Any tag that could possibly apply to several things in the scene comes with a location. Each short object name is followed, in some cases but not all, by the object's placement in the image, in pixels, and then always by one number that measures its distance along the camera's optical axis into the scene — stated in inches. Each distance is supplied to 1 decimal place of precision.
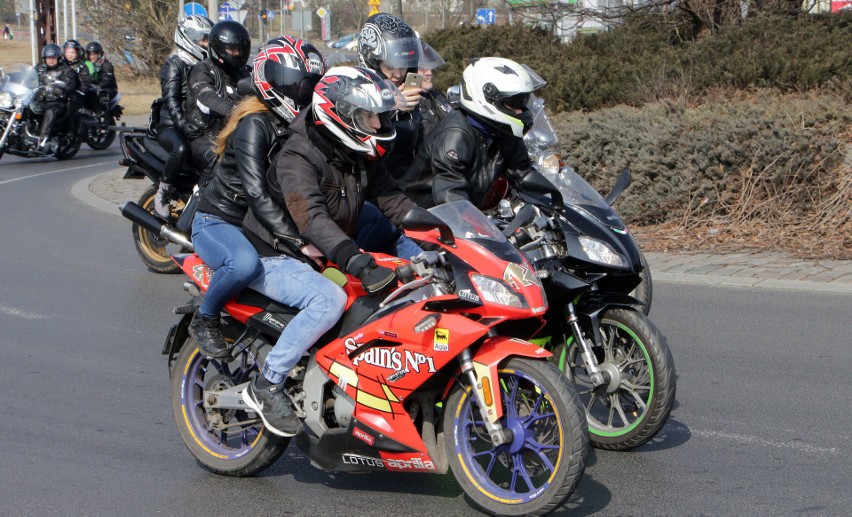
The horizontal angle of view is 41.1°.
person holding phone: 297.4
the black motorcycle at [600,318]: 212.7
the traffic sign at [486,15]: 1290.6
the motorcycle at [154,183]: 408.5
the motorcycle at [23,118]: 799.1
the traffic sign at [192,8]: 883.4
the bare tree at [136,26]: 1803.6
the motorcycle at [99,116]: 893.2
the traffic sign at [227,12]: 926.4
